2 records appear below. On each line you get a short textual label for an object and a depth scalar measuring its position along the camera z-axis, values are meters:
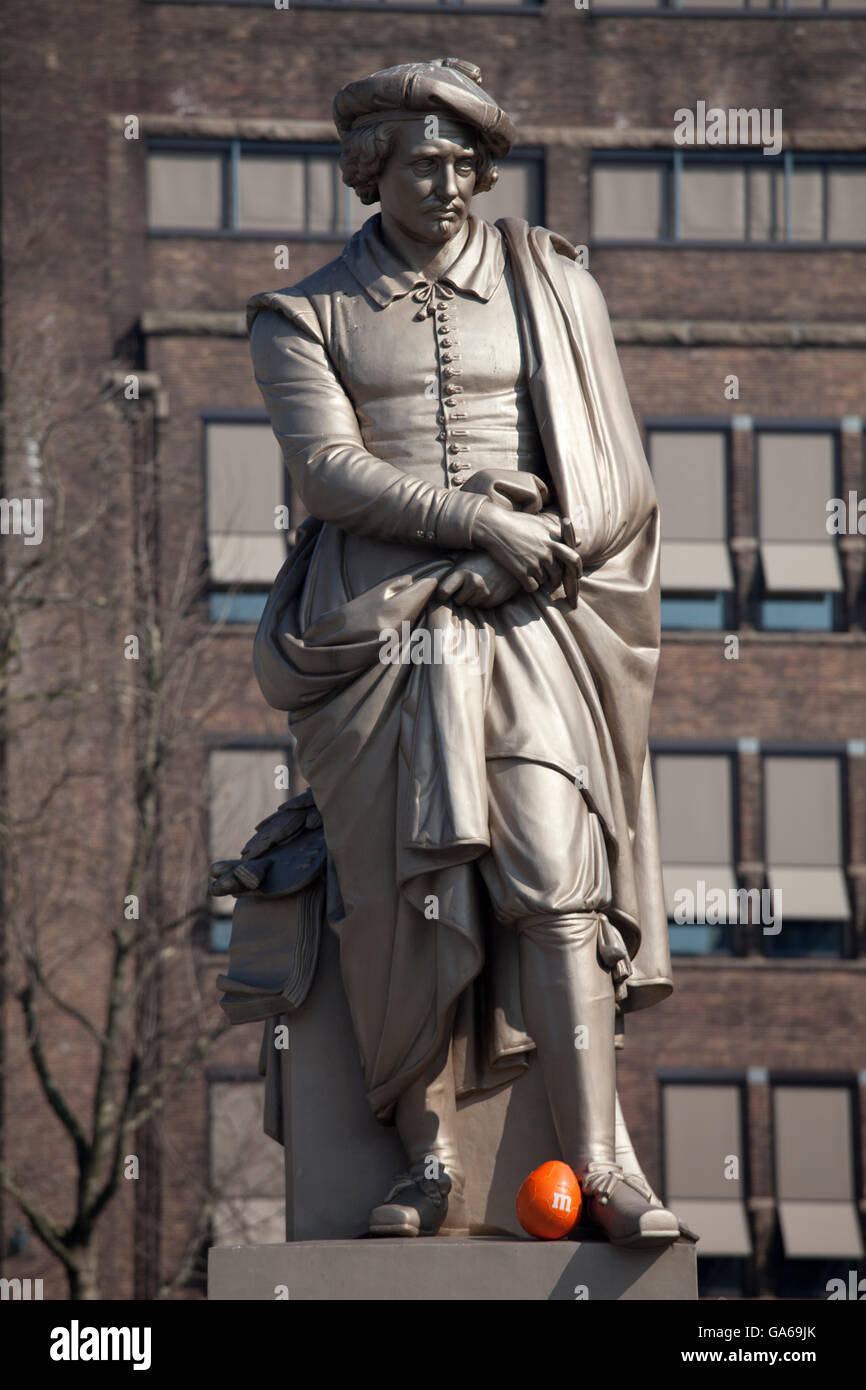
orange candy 13.98
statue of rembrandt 14.73
